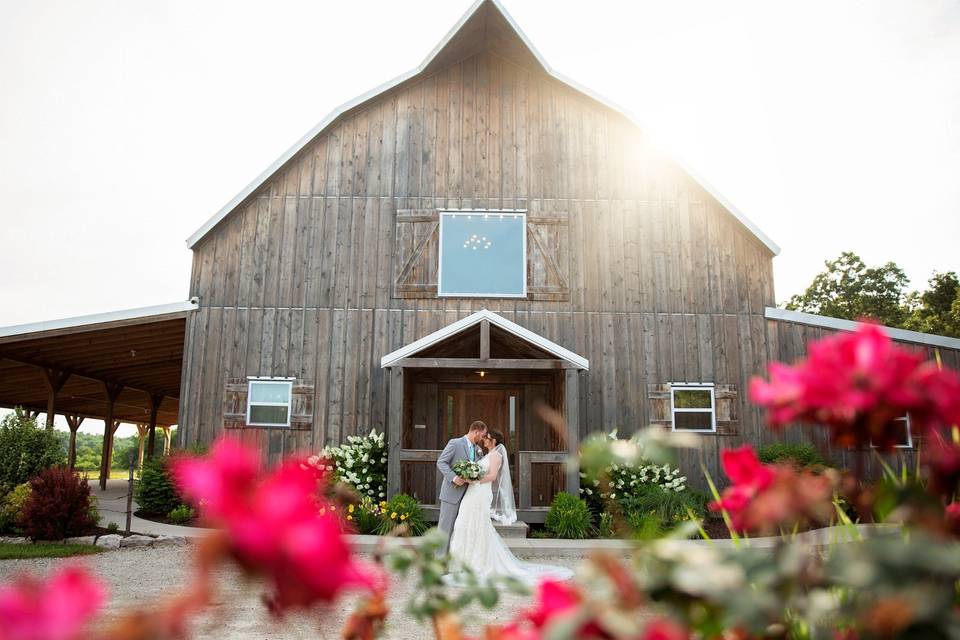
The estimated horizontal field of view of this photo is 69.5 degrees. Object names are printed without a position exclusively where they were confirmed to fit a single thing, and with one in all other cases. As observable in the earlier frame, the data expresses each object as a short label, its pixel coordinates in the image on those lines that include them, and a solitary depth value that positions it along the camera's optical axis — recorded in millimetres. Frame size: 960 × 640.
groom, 8391
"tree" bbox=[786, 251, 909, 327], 34250
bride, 8078
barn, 12375
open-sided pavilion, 12328
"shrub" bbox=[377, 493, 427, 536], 10023
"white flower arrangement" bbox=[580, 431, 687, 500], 11281
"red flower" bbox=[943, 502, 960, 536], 1125
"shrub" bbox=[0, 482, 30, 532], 9859
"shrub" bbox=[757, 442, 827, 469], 11222
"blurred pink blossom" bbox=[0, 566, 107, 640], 668
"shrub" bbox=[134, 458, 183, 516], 11641
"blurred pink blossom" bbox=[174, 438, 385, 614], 741
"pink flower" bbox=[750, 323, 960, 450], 1063
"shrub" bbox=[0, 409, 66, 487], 10352
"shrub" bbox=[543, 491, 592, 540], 10062
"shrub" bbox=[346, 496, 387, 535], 10305
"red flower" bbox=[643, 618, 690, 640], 849
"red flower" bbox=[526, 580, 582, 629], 1021
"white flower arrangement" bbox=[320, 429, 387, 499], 11188
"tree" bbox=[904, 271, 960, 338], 30969
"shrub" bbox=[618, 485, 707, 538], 10172
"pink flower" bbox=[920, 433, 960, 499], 1052
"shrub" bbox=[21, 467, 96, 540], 9453
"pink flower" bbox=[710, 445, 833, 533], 978
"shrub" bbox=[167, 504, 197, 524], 10992
